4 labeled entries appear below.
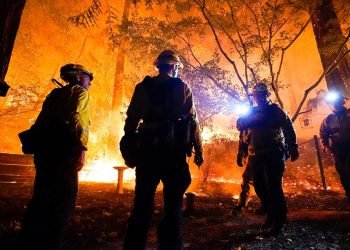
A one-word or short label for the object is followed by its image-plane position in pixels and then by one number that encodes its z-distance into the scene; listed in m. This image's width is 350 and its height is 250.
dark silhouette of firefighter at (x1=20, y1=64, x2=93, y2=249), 3.00
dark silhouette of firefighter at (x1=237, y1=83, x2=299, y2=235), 4.30
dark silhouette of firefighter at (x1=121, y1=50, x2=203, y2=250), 2.75
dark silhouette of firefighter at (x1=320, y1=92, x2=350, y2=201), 6.36
